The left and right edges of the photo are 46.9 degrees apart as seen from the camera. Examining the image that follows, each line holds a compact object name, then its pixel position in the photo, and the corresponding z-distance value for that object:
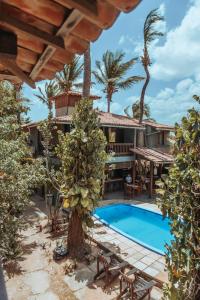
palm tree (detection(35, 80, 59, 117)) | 27.45
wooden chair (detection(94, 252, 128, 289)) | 7.79
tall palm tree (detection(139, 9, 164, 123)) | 22.48
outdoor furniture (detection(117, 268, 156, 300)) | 6.79
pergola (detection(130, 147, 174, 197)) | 18.92
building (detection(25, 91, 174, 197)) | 19.22
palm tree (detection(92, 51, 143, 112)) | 25.81
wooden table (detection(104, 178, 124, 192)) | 20.22
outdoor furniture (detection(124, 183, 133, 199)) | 18.88
